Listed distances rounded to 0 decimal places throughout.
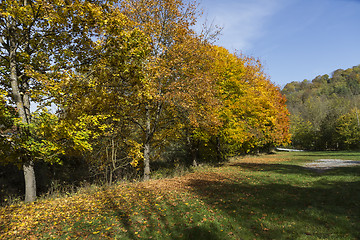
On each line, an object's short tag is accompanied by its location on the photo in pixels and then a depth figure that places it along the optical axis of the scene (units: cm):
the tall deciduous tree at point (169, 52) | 1177
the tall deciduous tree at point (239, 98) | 1653
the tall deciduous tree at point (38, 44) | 731
